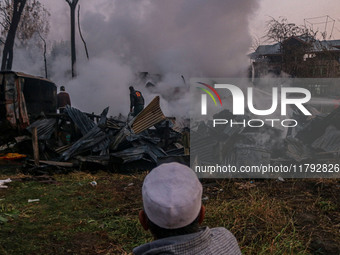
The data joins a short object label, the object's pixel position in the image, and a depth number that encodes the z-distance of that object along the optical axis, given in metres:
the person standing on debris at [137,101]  11.23
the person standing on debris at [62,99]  12.52
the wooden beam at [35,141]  7.30
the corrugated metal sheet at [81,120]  8.79
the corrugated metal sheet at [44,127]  8.73
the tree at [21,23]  14.66
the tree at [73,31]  18.98
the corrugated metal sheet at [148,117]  8.49
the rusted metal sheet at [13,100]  9.00
